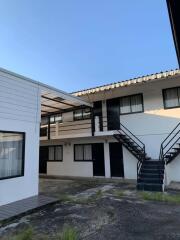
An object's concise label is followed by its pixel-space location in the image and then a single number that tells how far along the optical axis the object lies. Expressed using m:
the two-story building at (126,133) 10.77
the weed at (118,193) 8.44
